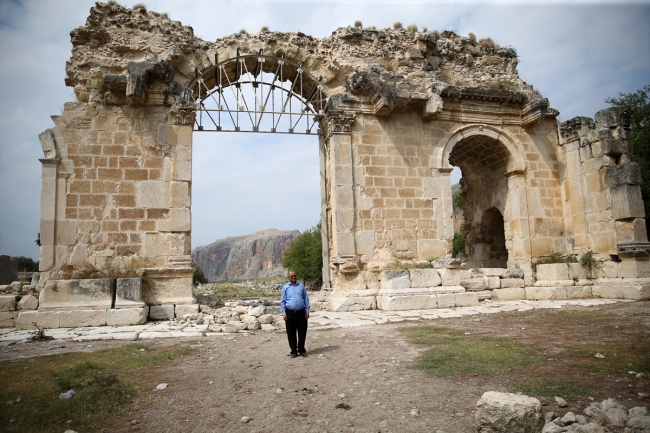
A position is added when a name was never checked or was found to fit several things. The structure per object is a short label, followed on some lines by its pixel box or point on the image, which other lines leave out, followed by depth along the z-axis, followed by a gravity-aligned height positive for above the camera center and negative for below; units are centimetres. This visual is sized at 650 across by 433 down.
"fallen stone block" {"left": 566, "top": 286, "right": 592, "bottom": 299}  1124 -95
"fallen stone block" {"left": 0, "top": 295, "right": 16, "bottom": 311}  868 -60
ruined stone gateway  955 +243
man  567 -63
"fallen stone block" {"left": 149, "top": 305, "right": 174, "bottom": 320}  914 -93
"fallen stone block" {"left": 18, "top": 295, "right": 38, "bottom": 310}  870 -61
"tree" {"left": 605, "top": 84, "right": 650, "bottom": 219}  1759 +546
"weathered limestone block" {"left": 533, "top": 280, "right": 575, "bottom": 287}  1130 -70
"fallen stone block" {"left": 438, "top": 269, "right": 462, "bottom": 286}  1048 -43
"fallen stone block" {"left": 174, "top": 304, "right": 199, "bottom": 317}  919 -87
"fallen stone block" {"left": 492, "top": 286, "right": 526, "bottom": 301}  1146 -95
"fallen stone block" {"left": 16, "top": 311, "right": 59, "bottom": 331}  836 -90
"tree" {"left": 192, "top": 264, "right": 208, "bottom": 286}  4318 -123
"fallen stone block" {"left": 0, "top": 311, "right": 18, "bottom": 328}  861 -89
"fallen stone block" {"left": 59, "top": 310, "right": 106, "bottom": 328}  845 -92
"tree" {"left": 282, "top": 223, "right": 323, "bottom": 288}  2837 +37
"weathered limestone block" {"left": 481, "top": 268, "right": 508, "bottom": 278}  1164 -39
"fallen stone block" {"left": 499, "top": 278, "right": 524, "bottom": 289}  1161 -68
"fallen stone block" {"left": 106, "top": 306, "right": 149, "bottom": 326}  857 -92
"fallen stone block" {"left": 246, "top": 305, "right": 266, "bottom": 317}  874 -92
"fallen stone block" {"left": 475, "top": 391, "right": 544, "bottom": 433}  283 -102
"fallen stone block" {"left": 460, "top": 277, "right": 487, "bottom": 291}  1131 -65
